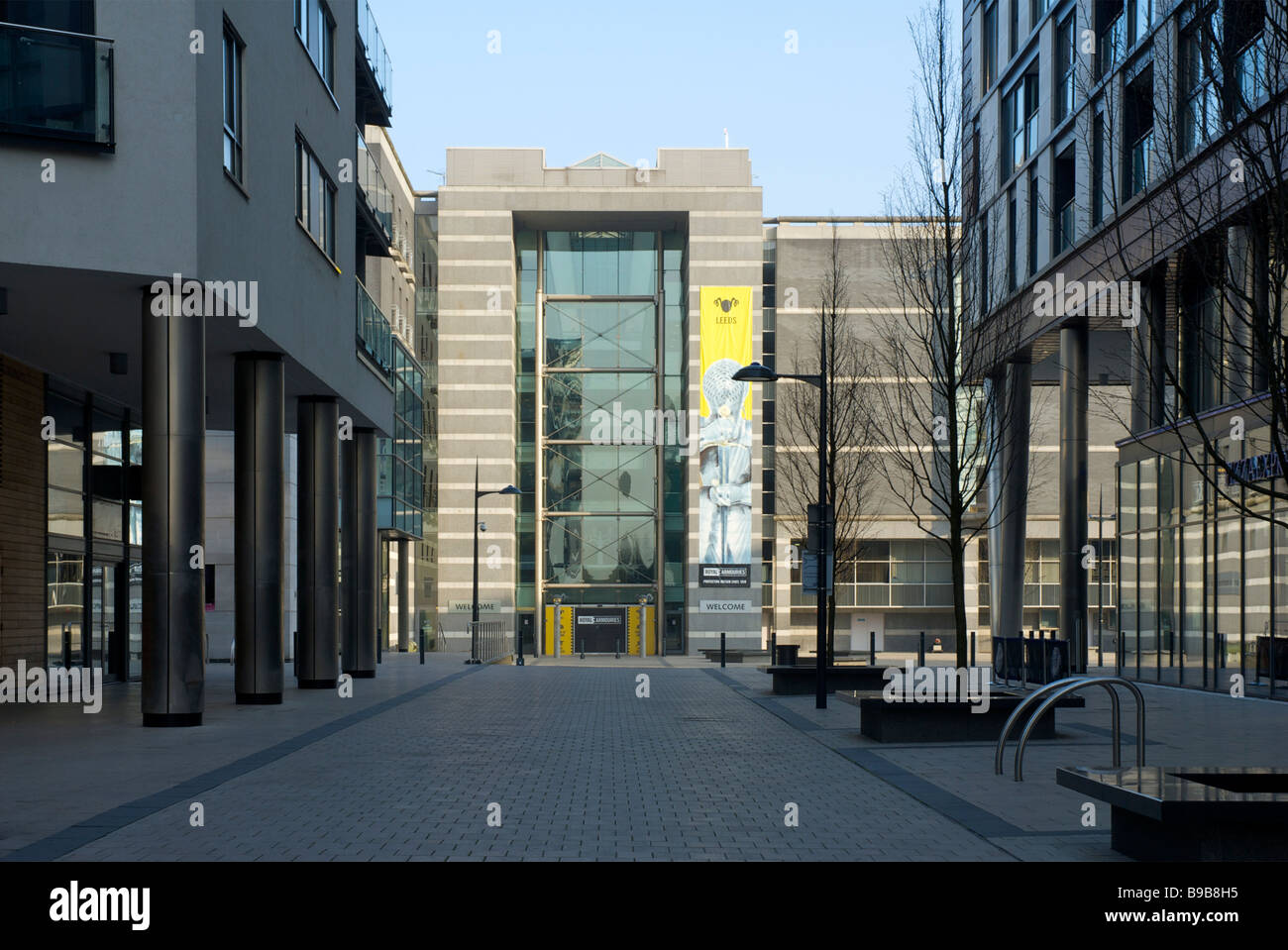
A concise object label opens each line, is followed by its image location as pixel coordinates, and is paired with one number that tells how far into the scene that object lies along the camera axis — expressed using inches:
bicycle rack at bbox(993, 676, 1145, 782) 407.2
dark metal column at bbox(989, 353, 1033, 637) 1363.2
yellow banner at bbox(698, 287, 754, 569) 2485.2
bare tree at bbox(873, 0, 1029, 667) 734.5
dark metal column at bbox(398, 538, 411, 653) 2085.4
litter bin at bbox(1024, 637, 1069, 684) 957.8
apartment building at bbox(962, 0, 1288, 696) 866.8
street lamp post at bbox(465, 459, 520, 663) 1601.9
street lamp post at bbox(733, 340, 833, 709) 772.0
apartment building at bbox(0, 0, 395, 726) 617.6
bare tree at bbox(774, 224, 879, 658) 1070.4
